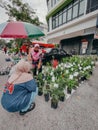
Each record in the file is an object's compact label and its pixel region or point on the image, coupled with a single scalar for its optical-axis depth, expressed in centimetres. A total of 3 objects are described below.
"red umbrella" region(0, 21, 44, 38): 313
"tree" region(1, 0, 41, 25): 1294
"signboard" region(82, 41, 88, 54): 1159
